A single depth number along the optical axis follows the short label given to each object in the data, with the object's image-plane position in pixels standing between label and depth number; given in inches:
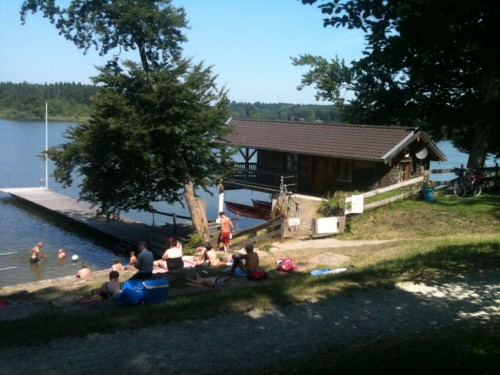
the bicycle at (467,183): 844.6
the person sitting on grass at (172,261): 609.3
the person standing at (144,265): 453.4
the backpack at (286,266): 533.6
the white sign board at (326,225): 752.7
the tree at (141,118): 923.4
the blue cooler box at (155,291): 402.6
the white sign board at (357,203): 776.3
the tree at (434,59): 237.1
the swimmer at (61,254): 956.0
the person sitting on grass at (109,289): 444.6
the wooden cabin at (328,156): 1010.1
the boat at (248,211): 1262.3
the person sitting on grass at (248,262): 514.8
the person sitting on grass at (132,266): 687.1
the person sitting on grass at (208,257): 636.7
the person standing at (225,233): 786.2
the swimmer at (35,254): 920.9
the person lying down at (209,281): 474.9
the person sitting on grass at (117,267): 641.9
